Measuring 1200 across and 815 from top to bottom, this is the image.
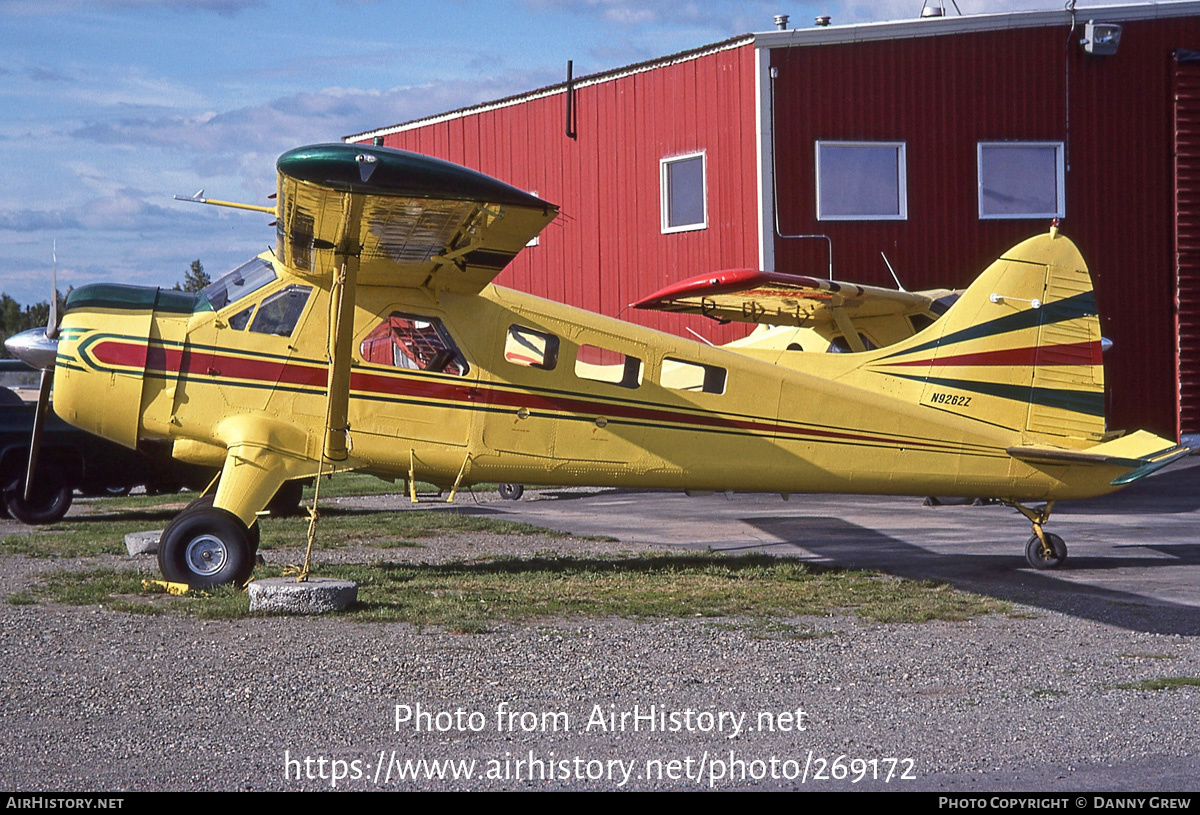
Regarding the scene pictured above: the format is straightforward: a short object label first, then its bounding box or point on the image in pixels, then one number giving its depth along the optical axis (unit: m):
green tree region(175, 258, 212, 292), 103.71
